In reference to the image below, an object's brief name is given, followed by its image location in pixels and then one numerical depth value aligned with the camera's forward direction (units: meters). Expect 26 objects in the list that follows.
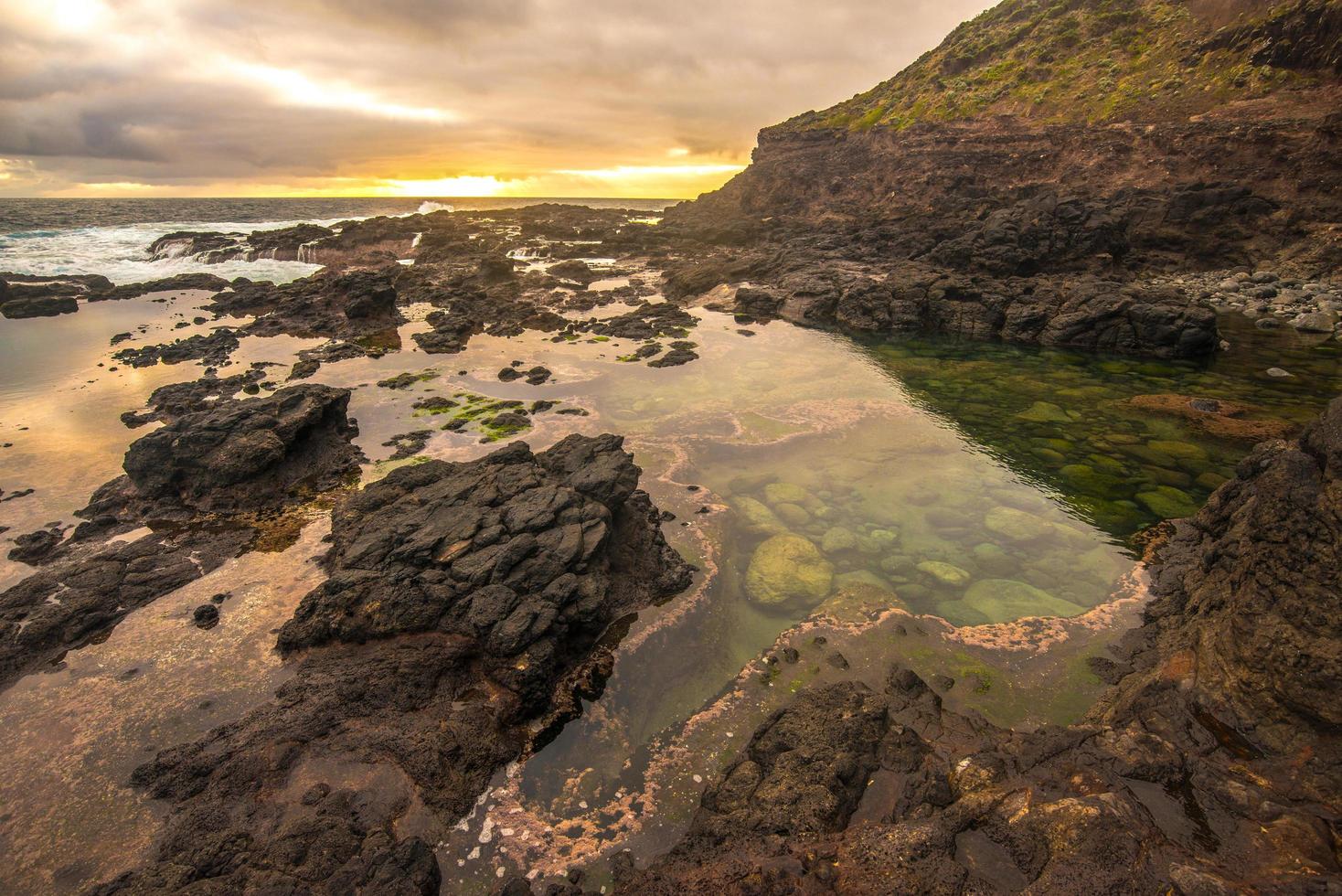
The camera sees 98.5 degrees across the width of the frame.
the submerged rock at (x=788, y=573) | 14.14
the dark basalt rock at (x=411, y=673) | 7.62
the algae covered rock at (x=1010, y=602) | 13.38
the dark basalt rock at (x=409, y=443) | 21.27
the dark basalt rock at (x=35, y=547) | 14.31
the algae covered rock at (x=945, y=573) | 14.63
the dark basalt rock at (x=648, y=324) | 38.56
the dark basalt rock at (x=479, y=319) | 36.00
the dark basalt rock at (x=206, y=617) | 12.17
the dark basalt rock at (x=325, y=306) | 38.25
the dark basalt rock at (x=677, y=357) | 32.31
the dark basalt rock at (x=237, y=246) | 66.62
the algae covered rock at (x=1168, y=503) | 16.98
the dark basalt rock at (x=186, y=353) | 31.11
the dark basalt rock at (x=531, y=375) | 29.31
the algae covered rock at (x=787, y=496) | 18.33
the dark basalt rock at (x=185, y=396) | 23.58
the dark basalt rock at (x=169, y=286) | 46.69
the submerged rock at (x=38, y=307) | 39.97
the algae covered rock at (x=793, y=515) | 17.25
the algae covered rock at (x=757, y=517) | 16.84
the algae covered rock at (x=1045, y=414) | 24.47
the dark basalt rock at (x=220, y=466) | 17.00
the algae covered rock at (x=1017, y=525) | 16.52
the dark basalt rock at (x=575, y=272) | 57.98
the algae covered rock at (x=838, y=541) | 15.98
